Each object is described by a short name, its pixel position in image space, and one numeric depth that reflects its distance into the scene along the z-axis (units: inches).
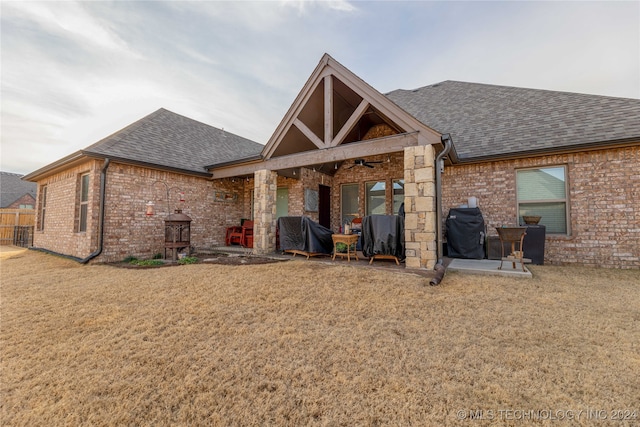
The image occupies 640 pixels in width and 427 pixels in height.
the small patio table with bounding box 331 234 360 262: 239.3
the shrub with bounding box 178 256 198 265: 264.8
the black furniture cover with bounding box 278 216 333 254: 265.2
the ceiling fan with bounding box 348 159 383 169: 333.0
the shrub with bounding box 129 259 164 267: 254.2
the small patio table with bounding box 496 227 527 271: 185.2
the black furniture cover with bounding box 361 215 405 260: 228.5
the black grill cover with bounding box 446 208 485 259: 257.0
